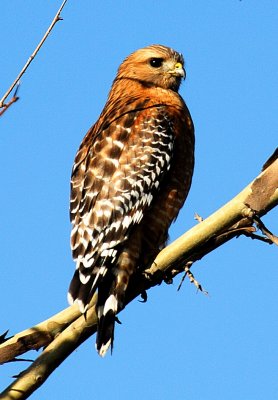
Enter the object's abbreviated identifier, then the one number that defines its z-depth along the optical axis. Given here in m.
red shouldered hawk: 10.02
